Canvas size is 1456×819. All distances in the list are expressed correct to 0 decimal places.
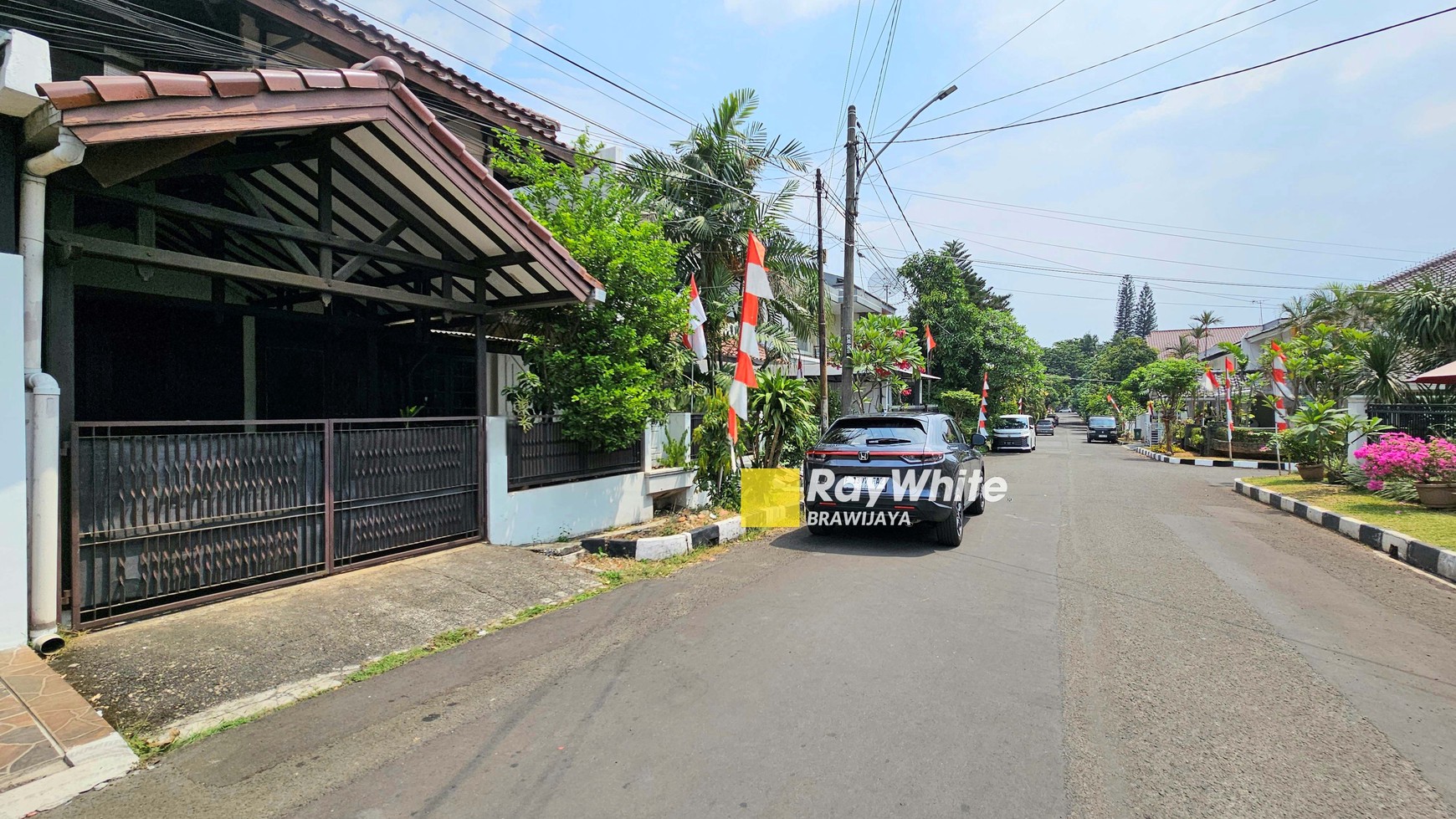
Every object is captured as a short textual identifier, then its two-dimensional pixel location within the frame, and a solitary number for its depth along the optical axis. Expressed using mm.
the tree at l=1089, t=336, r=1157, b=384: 63094
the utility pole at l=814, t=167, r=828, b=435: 13414
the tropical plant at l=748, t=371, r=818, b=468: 10492
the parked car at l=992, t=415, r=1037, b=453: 28547
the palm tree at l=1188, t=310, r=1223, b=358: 52969
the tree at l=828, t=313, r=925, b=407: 18719
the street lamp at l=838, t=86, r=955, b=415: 13109
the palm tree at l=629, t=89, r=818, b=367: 13711
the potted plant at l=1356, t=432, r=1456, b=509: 9867
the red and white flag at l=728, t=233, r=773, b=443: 9281
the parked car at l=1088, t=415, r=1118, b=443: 42531
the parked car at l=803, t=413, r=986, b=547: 7758
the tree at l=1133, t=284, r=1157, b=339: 95625
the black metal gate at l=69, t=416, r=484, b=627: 4668
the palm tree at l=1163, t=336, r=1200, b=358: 50553
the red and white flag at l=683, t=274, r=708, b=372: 10689
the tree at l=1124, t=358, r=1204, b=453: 26875
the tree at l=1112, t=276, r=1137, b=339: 96938
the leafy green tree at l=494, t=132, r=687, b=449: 8391
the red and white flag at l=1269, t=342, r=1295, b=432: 17192
